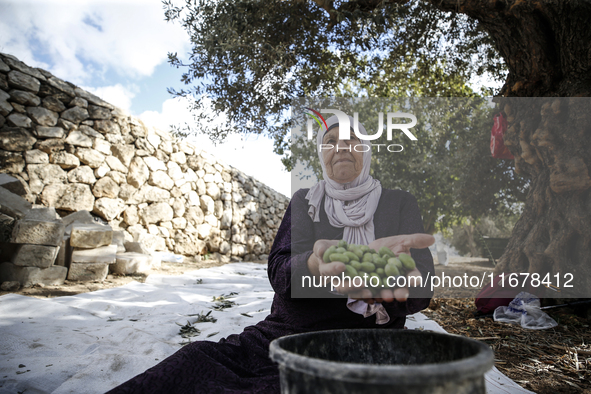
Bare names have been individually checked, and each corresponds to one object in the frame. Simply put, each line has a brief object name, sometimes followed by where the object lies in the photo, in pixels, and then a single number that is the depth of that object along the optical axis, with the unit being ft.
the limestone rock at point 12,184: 15.99
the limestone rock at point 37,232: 13.28
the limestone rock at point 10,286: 12.85
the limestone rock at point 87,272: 14.97
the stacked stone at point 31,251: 13.34
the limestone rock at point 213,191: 29.66
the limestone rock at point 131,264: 16.89
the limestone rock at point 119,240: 18.48
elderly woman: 4.43
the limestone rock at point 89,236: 15.08
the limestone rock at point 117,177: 21.58
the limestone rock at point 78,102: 20.36
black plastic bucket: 2.19
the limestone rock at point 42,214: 14.61
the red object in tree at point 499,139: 10.86
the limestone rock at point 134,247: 19.70
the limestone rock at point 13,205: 13.94
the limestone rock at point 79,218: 17.71
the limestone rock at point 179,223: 25.57
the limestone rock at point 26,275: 13.43
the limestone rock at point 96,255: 15.12
